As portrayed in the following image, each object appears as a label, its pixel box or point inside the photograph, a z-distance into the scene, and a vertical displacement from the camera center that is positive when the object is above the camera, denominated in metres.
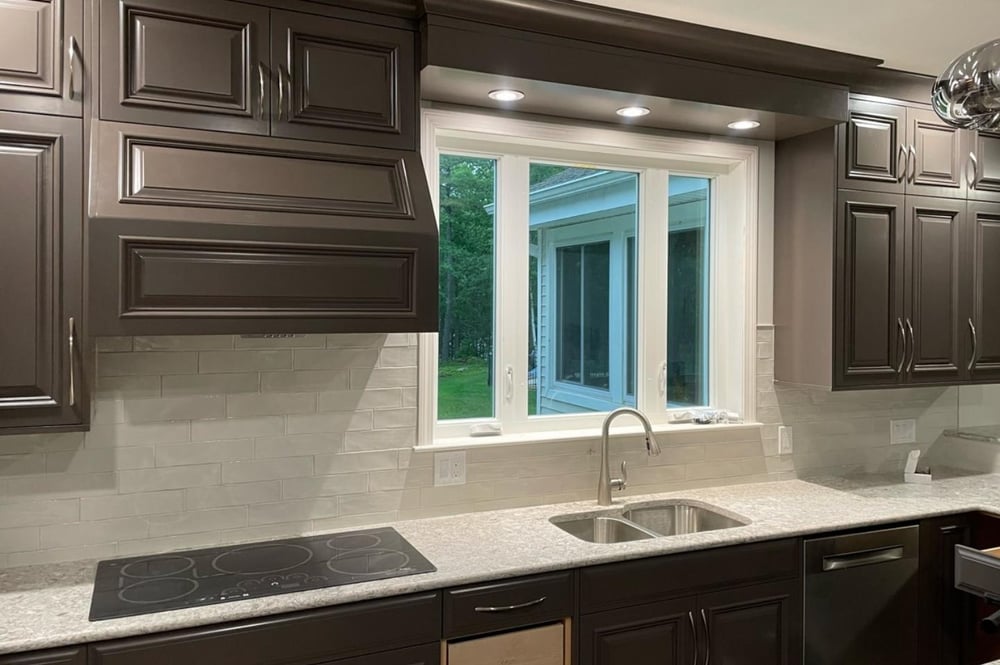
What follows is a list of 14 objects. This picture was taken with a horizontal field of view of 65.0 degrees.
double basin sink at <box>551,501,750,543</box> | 2.88 -0.73
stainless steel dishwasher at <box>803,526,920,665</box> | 2.75 -0.97
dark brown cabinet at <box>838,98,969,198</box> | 3.15 +0.73
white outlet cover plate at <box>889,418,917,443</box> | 3.68 -0.48
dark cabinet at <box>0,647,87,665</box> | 1.77 -0.75
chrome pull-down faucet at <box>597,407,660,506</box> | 2.93 -0.47
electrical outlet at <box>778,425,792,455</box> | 3.43 -0.49
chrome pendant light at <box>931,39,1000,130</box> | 1.45 +0.45
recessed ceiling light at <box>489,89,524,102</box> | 2.68 +0.81
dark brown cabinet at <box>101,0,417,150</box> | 2.08 +0.72
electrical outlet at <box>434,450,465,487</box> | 2.80 -0.50
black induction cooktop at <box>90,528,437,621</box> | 2.01 -0.69
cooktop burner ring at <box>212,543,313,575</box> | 2.24 -0.69
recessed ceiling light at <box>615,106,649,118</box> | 2.90 +0.81
